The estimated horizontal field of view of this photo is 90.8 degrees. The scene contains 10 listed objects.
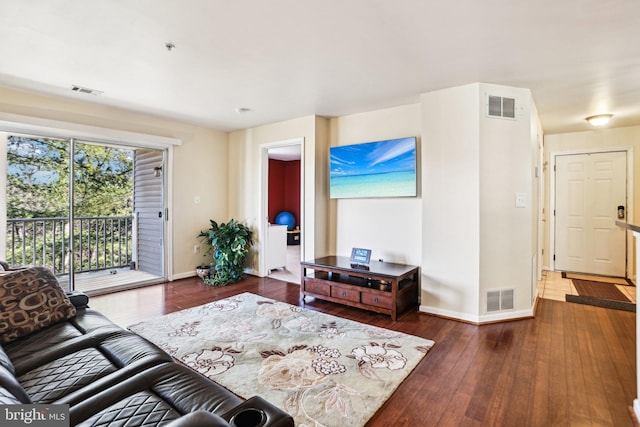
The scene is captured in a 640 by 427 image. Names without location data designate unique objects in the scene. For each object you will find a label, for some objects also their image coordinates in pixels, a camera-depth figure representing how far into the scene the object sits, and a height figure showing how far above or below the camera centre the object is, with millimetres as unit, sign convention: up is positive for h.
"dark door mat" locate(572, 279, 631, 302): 3957 -1037
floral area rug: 1868 -1099
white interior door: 4840 +8
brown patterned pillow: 1739 -545
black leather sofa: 1054 -708
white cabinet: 5258 -610
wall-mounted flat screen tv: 3670 +533
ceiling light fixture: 4051 +1216
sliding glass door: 3859 +16
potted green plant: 4754 -583
